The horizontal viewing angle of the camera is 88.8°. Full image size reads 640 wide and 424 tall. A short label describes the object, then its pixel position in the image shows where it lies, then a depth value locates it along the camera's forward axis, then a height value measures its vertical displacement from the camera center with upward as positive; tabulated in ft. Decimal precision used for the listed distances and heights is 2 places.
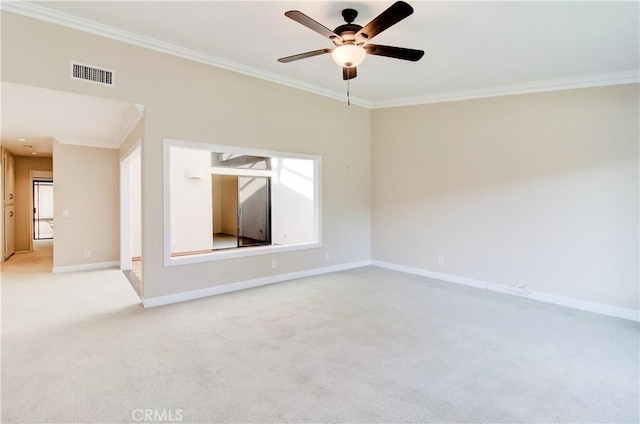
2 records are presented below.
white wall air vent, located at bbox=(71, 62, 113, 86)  11.02 +4.65
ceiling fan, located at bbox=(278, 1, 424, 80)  8.66 +4.67
